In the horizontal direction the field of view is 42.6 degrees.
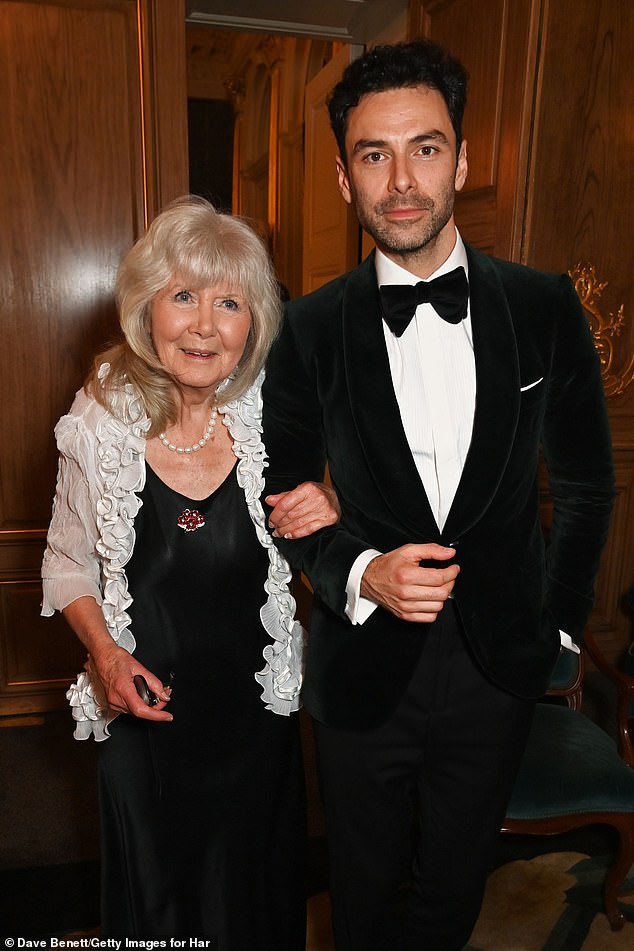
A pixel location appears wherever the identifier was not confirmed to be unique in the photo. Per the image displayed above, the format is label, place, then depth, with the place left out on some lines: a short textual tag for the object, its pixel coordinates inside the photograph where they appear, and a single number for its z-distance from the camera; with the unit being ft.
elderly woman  5.19
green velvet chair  6.96
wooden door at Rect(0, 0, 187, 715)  10.41
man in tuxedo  4.92
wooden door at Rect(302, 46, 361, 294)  14.69
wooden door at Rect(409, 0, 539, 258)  10.41
